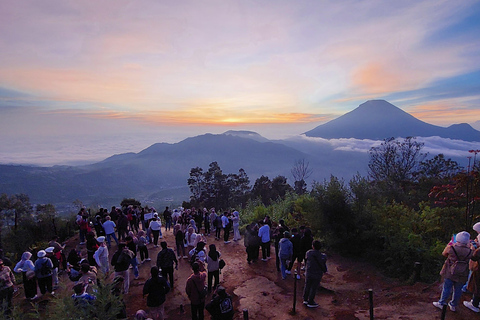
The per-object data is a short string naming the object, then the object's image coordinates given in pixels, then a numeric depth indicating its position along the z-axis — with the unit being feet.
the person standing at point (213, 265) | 21.91
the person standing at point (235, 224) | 40.96
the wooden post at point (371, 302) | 16.32
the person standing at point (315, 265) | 19.49
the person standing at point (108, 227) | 33.14
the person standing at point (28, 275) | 22.72
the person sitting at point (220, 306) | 15.22
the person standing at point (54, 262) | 24.63
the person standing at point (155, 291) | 16.40
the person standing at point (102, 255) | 22.64
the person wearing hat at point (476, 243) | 17.44
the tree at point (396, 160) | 86.98
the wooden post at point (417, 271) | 23.73
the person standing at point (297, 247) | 25.29
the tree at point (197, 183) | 137.59
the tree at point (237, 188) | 132.36
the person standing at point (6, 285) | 18.90
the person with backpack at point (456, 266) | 16.67
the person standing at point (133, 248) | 24.08
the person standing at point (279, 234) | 27.84
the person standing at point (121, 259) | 21.11
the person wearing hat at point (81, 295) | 14.55
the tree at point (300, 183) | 103.12
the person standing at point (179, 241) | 30.96
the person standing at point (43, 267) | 22.88
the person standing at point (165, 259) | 22.74
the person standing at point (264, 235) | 29.94
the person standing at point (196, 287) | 17.06
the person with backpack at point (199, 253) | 22.13
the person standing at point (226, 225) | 38.75
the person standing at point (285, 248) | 25.22
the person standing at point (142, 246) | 28.22
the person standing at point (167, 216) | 47.75
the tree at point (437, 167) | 81.61
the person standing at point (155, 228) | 35.17
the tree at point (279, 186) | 117.45
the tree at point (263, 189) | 119.08
